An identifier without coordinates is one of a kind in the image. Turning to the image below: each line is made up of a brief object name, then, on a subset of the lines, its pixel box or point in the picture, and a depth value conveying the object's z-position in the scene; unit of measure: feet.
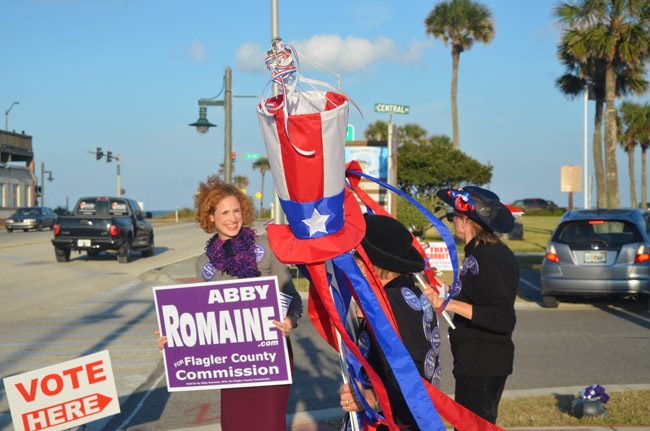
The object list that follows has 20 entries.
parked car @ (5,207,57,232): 149.28
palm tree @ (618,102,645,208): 204.44
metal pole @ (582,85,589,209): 131.13
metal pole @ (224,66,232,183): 72.02
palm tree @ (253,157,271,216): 360.28
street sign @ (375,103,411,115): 71.05
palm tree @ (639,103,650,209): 200.60
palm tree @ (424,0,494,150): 168.66
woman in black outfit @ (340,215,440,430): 10.52
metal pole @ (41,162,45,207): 242.37
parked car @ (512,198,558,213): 229.86
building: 211.61
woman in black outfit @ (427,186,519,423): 12.93
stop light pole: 186.91
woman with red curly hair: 13.17
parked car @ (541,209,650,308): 41.52
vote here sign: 13.64
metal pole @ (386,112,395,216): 67.63
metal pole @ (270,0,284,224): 63.21
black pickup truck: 75.92
